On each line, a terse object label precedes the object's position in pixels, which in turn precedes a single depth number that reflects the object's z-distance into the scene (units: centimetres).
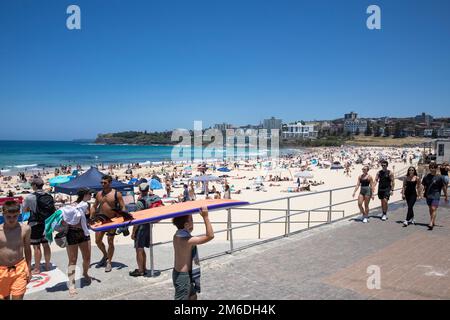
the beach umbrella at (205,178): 1908
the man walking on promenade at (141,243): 524
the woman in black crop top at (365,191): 848
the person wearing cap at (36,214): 538
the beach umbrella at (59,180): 1755
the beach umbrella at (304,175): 2422
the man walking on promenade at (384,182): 843
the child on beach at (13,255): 356
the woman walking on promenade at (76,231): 474
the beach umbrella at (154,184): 2123
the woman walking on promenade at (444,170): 925
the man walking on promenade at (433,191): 771
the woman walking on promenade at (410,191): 811
